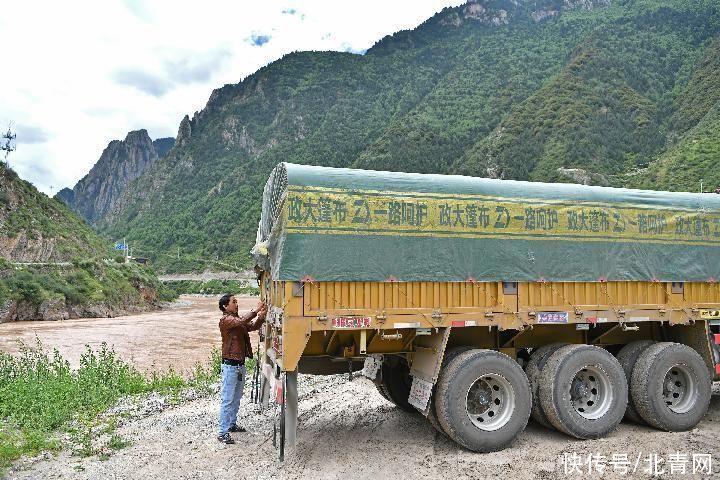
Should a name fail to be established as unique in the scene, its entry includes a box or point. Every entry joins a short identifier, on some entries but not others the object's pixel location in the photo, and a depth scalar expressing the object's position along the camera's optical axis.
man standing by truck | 6.69
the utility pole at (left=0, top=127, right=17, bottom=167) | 61.70
